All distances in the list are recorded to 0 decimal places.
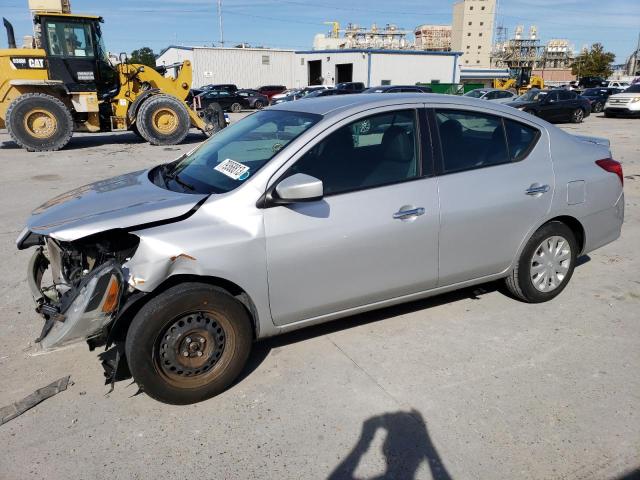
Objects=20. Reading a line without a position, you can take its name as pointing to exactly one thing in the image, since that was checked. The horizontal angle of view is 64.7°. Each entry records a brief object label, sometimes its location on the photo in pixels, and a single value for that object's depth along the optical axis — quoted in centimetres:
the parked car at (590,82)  5724
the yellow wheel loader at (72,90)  1390
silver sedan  284
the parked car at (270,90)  3941
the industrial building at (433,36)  14673
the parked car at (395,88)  1726
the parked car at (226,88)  3340
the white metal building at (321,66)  4753
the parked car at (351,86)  3064
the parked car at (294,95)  3101
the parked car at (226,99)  3195
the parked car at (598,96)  3045
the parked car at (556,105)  2209
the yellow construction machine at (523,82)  4319
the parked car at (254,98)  3422
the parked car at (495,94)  2547
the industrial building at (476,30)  13000
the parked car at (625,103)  2480
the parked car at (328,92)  2515
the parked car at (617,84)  4719
